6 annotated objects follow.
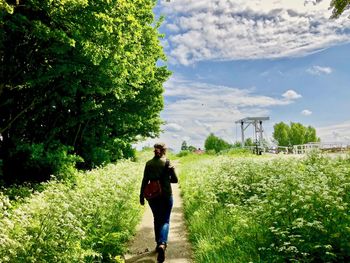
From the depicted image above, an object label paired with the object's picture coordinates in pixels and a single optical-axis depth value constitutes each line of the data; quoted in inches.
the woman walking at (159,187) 308.0
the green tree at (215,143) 3457.2
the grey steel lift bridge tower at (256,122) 2234.5
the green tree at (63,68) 470.0
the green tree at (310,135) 4144.4
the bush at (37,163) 586.9
